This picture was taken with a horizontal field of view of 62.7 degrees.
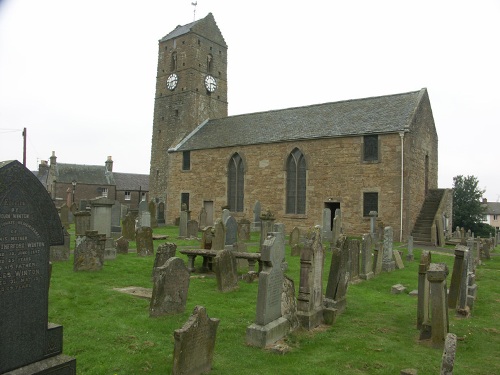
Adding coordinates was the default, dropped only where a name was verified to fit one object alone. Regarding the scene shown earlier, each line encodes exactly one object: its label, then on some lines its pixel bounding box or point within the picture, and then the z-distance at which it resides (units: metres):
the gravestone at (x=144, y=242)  14.59
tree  39.78
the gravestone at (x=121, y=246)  15.23
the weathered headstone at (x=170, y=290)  7.46
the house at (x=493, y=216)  73.64
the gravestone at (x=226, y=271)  9.63
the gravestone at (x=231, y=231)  13.38
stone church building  22.91
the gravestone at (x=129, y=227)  18.94
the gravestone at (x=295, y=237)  17.98
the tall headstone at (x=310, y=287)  7.43
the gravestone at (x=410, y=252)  16.27
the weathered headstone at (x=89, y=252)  11.31
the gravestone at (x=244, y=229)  19.19
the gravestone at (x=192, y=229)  21.14
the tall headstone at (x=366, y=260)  12.27
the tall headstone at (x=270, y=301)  6.39
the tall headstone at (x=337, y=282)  8.34
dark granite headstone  3.68
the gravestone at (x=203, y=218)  25.81
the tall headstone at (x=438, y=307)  6.63
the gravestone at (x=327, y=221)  22.30
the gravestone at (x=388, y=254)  13.78
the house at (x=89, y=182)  47.97
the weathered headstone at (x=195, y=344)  5.04
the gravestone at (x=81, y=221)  12.94
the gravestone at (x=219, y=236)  13.13
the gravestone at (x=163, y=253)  10.41
